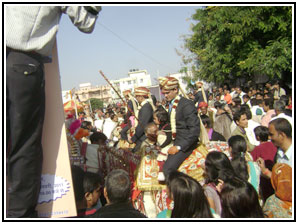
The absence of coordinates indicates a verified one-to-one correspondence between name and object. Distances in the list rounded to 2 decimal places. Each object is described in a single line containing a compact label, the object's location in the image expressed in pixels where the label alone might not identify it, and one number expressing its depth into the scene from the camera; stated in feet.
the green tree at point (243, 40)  40.14
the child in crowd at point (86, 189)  9.22
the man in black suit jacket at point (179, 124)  12.49
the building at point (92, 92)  290.97
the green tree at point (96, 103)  174.60
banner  6.80
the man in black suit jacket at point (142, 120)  17.52
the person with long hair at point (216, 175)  9.18
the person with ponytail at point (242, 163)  11.19
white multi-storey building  236.51
